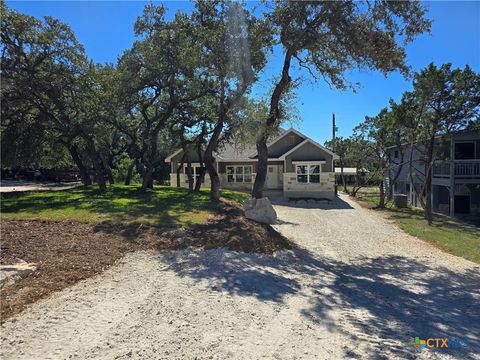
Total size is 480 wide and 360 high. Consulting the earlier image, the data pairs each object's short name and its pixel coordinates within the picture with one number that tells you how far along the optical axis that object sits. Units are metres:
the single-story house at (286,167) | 26.69
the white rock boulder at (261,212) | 11.88
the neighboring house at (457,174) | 21.36
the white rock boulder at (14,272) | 5.49
